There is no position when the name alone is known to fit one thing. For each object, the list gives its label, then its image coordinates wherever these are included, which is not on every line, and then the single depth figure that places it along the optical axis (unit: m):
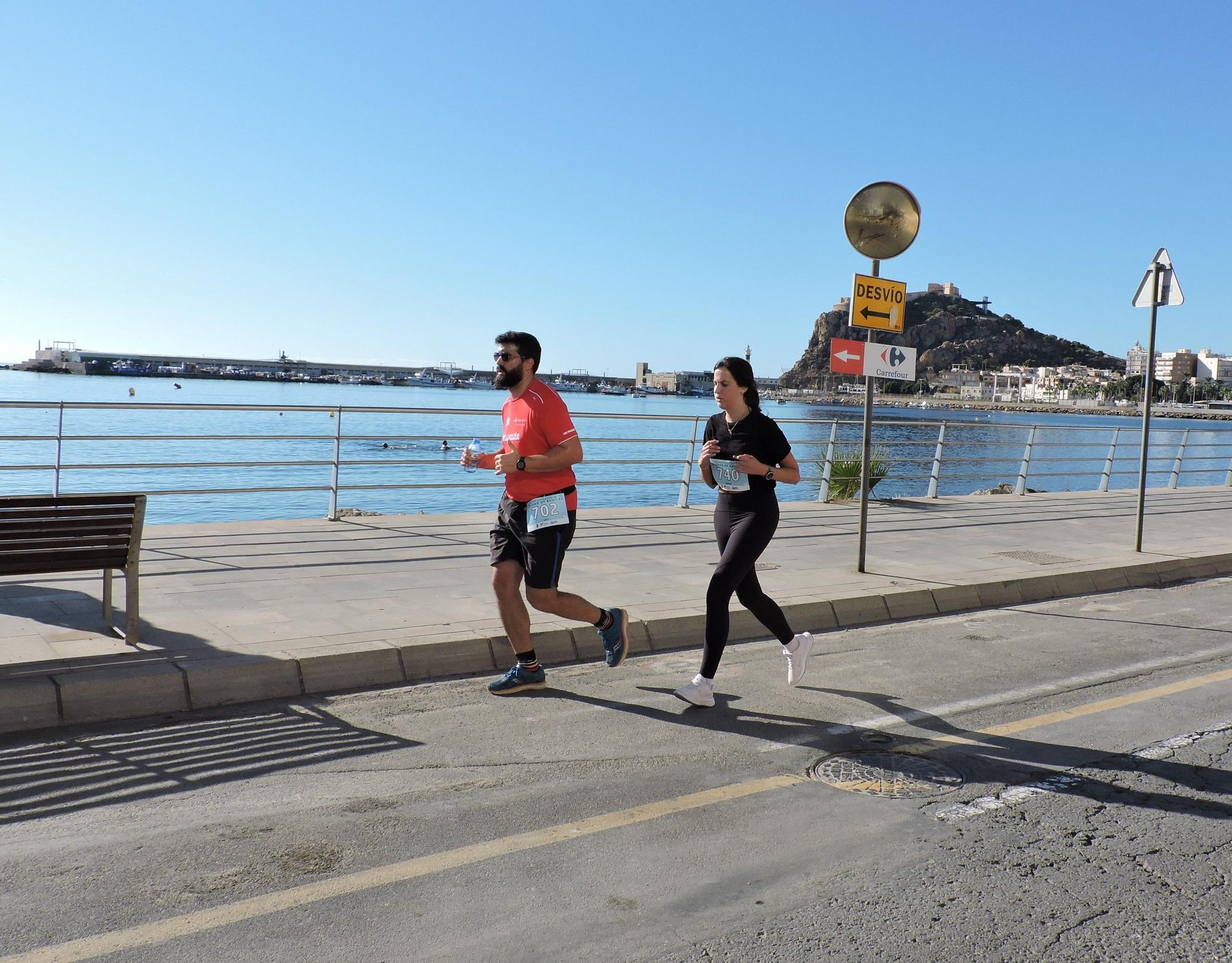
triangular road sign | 11.02
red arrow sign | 8.77
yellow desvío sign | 8.78
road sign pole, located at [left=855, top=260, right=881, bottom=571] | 8.95
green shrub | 16.14
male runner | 5.45
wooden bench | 5.49
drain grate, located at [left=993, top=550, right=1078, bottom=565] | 10.46
